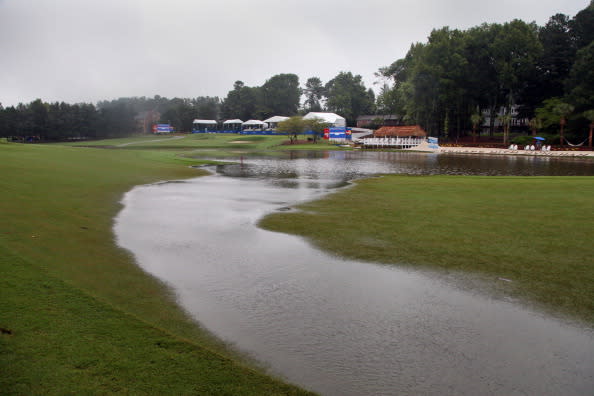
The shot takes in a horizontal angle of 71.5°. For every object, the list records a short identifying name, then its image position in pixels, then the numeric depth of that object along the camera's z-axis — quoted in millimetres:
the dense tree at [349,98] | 132750
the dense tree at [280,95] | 147000
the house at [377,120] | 121438
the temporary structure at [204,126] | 137775
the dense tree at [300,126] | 97750
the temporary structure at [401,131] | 84181
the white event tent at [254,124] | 128125
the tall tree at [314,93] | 193000
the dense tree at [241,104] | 145125
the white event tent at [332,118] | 113188
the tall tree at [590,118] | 61781
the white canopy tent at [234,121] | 136125
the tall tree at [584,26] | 73562
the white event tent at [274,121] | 125812
